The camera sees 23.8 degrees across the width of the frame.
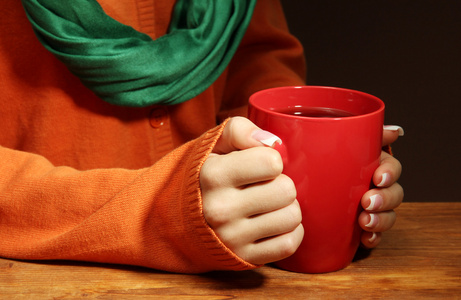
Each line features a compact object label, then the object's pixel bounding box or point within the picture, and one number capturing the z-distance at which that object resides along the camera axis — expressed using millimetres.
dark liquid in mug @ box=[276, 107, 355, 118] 737
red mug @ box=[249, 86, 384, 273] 676
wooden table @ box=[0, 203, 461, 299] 689
